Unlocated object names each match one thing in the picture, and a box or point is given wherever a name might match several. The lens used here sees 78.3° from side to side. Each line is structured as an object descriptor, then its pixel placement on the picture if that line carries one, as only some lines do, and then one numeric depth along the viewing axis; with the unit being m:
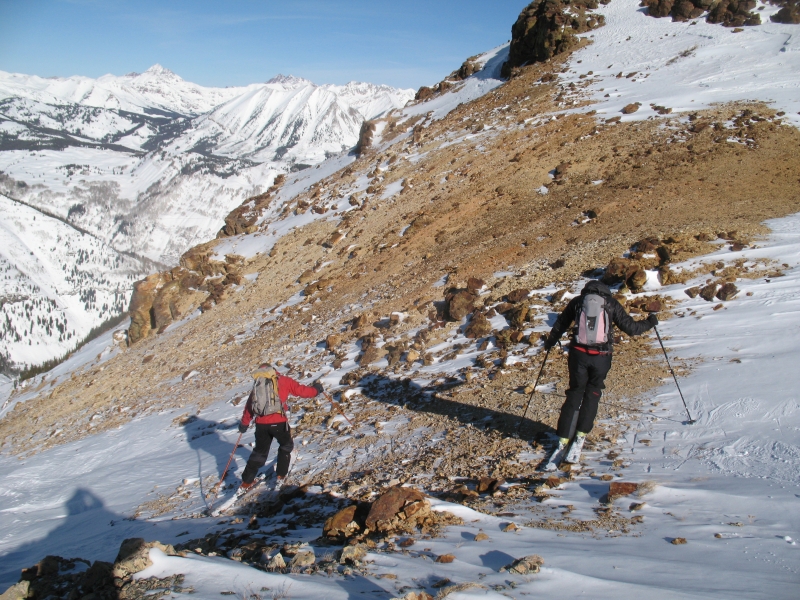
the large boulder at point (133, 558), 4.28
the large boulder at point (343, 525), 5.08
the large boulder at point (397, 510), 4.90
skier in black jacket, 5.79
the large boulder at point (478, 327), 10.89
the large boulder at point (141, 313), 27.81
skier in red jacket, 7.65
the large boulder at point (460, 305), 12.03
